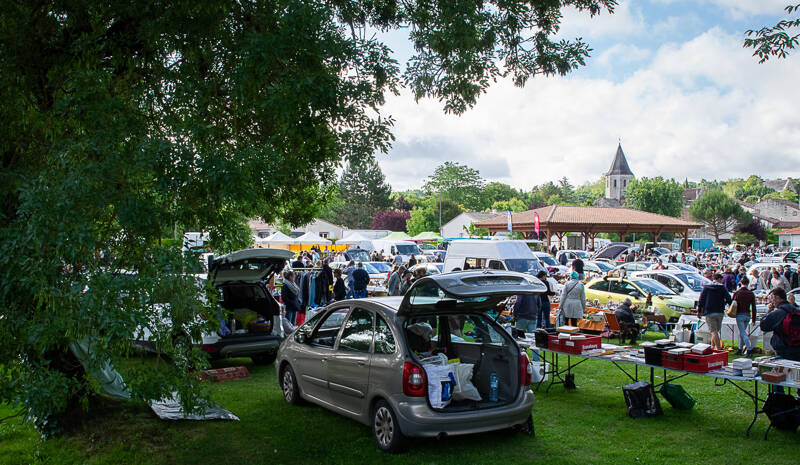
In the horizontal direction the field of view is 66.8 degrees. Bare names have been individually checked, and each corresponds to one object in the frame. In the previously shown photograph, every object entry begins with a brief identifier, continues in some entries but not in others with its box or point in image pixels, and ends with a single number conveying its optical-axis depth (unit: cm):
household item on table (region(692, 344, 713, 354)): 690
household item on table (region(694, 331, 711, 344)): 1191
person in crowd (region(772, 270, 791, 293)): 1717
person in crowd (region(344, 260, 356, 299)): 1821
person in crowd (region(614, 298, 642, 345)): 1308
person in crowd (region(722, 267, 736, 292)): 1811
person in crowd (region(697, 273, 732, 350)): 1151
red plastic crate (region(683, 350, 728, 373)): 675
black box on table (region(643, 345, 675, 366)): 724
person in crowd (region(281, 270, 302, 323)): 1380
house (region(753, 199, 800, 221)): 11144
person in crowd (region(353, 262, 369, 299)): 1728
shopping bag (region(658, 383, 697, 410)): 764
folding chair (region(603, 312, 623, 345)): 1358
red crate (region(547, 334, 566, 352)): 832
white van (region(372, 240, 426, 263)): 4409
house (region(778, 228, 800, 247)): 6594
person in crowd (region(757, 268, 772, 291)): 2198
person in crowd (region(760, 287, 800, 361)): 749
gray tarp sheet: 725
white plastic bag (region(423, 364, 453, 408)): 593
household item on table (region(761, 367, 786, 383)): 639
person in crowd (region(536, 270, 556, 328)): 1386
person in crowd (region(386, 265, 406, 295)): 1644
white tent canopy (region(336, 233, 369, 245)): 4636
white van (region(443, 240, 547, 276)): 2153
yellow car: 1555
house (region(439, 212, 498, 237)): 8106
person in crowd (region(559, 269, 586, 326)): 1304
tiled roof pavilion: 4531
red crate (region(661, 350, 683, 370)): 700
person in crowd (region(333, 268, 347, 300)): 1504
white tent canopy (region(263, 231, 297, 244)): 3847
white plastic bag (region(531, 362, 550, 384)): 847
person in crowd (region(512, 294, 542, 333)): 1114
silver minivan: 586
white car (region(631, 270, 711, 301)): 1788
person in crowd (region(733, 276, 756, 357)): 1165
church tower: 13550
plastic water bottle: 648
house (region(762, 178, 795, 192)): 17362
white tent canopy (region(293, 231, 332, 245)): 3857
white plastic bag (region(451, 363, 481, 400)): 629
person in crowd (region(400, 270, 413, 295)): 1615
